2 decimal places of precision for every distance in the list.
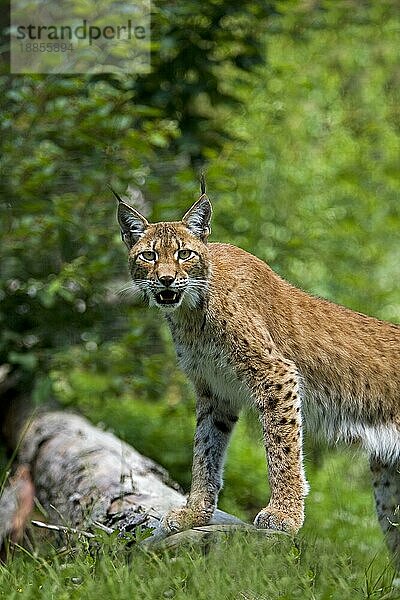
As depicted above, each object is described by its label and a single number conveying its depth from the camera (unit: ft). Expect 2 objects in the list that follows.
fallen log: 35.94
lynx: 32.22
